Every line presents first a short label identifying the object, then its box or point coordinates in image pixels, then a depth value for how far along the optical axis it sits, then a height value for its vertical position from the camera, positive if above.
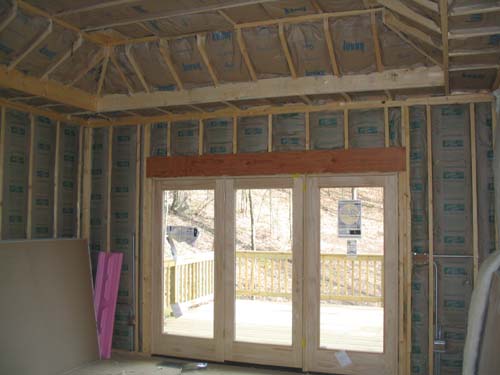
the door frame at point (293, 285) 5.99 -0.86
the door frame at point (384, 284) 5.64 -0.82
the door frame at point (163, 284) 6.32 -0.93
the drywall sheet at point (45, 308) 5.37 -1.08
